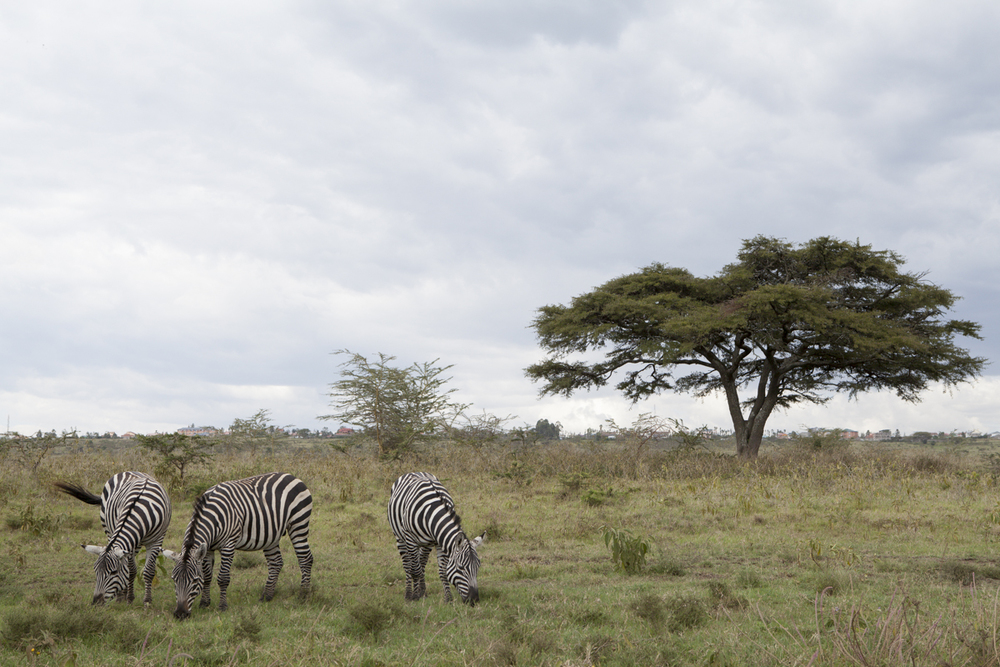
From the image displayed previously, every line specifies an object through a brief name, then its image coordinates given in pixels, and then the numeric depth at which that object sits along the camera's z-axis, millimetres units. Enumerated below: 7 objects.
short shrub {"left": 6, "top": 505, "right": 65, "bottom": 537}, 12898
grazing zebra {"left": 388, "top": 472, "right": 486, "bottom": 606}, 7807
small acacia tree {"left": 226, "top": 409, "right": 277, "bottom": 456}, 37344
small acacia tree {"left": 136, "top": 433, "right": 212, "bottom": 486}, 17886
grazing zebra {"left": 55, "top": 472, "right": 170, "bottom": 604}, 7898
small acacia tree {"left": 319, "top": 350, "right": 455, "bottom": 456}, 28703
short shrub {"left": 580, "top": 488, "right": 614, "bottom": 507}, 15441
